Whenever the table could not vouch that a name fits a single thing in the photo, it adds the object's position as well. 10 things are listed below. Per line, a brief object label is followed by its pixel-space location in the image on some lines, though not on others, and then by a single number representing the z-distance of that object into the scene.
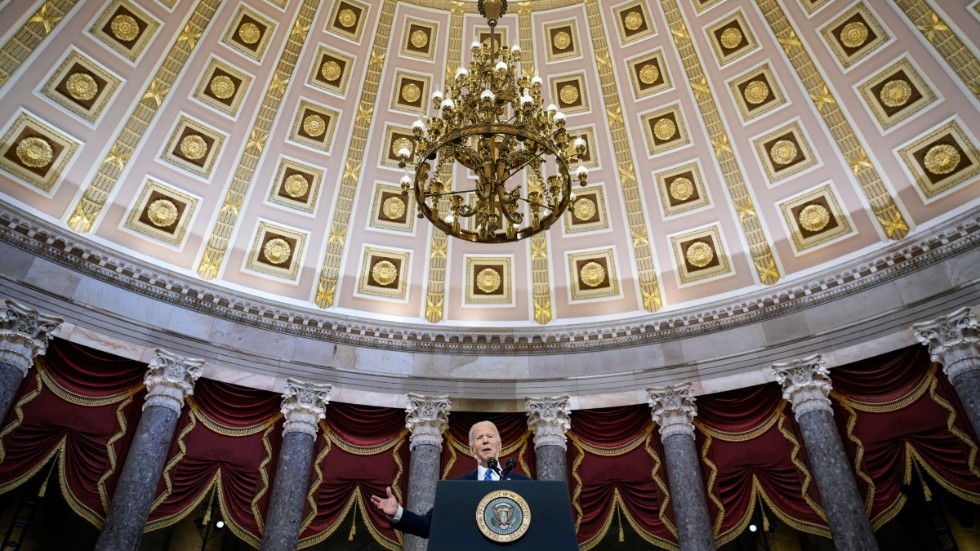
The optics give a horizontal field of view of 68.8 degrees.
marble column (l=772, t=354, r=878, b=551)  11.29
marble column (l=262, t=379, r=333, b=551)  12.38
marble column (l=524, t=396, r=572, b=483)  13.49
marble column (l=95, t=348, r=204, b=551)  11.27
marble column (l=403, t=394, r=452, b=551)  13.20
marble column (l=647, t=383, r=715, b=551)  12.39
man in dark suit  4.84
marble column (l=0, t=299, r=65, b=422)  11.36
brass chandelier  9.55
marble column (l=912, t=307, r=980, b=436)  11.24
